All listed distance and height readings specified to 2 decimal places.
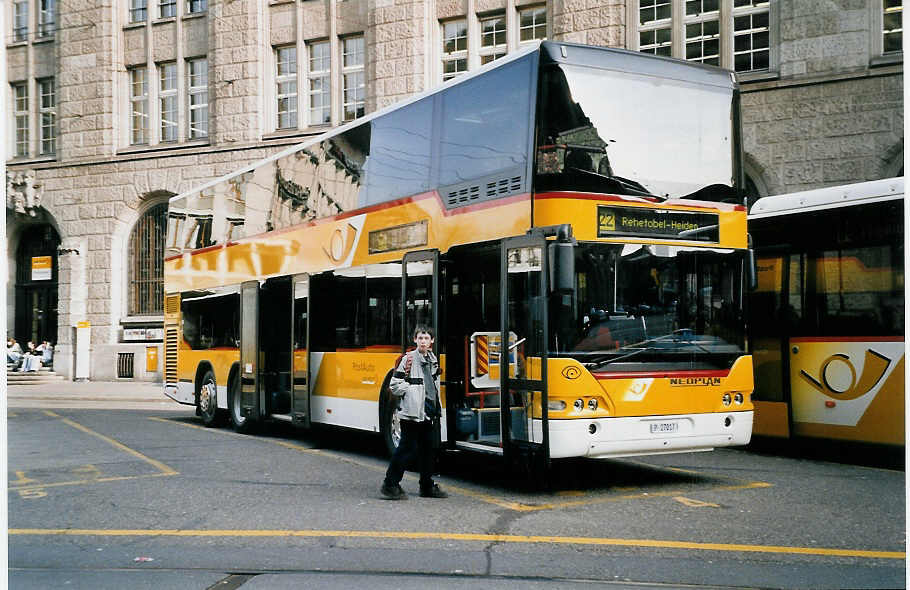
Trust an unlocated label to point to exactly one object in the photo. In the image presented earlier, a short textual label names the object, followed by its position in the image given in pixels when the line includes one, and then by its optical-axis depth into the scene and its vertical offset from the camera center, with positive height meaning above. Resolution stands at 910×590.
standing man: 9.73 -0.69
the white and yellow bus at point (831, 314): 11.54 +0.15
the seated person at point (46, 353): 34.00 -0.55
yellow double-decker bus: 9.64 +0.74
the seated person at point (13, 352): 33.69 -0.50
